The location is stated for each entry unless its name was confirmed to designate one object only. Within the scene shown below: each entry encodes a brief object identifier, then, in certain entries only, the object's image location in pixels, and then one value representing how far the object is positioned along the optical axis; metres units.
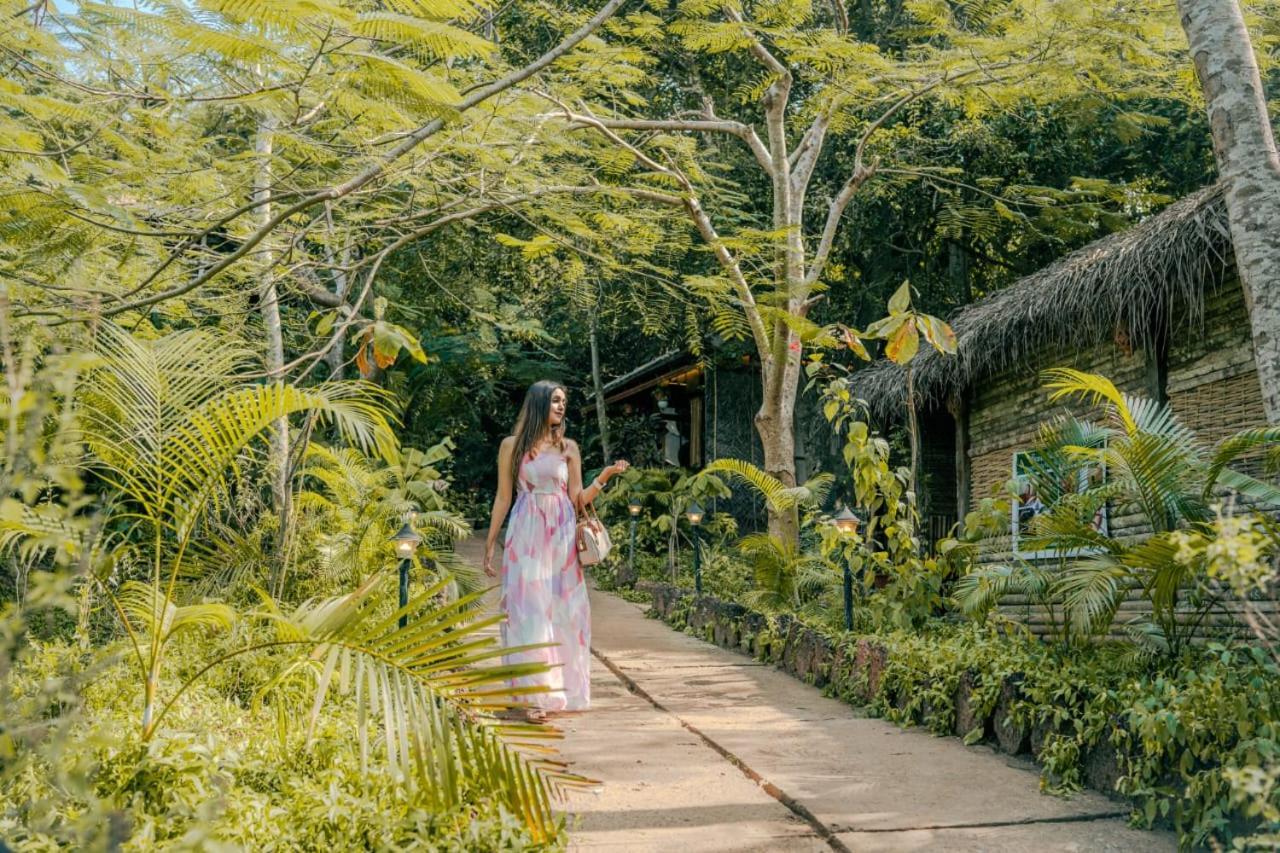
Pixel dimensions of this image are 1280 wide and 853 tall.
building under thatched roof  7.19
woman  5.39
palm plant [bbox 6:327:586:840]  2.96
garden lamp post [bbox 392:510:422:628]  6.26
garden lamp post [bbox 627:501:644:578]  14.15
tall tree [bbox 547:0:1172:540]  8.84
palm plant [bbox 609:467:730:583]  12.62
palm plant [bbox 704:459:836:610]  8.97
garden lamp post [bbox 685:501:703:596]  10.92
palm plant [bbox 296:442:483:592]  8.37
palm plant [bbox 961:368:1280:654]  4.34
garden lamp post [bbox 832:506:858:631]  7.28
